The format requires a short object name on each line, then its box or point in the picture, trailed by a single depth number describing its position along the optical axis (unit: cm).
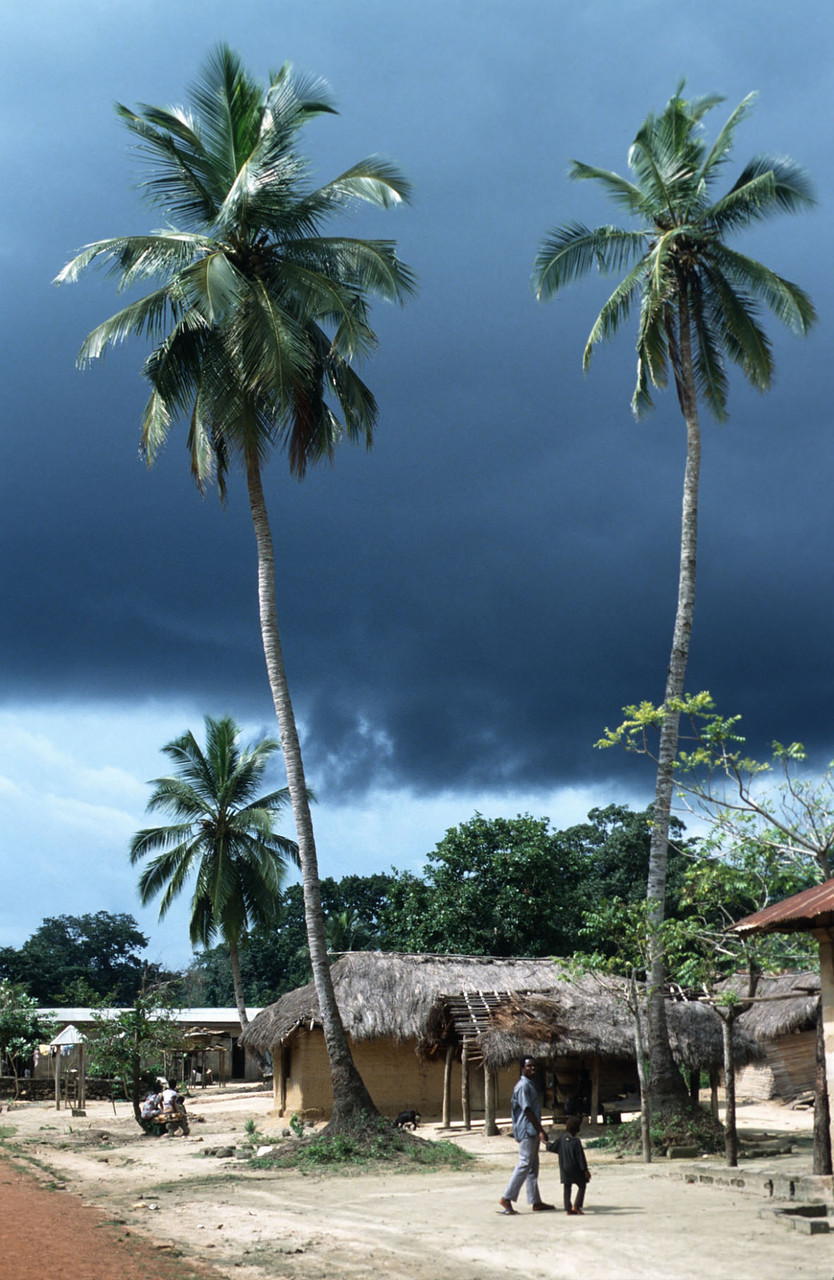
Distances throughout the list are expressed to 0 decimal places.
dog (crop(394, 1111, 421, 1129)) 2167
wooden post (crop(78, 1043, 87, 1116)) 3031
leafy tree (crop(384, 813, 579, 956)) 3512
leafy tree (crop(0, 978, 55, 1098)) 3738
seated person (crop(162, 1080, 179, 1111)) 2297
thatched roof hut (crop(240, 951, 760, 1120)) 2245
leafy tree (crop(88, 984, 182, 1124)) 2391
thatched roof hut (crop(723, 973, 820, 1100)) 3011
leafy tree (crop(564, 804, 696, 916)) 4340
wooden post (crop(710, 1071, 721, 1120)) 2325
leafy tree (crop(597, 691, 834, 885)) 1491
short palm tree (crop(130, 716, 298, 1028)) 3797
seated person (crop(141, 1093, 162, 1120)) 2312
